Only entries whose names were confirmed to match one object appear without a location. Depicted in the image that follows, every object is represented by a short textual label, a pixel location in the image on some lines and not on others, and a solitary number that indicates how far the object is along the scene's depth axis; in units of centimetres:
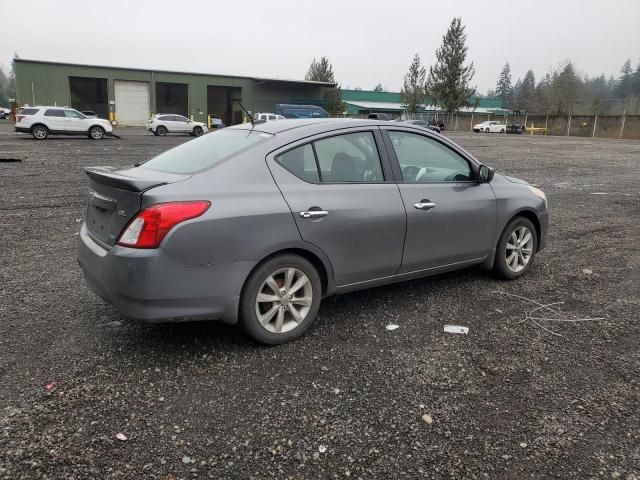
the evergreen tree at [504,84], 14612
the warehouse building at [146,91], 5069
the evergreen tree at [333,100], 6172
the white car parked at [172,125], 3553
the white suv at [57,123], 2527
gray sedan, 319
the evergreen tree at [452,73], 5881
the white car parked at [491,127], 5694
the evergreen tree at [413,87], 6322
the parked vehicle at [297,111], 3678
